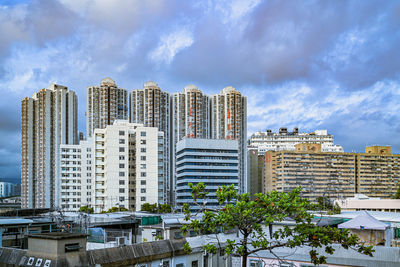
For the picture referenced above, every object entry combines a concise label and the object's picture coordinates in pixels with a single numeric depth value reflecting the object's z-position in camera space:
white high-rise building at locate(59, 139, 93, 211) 115.56
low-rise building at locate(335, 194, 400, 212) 111.38
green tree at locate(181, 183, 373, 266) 15.26
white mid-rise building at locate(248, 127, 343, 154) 195.88
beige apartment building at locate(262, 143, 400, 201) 157.12
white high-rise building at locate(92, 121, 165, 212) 94.88
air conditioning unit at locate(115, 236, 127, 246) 23.83
